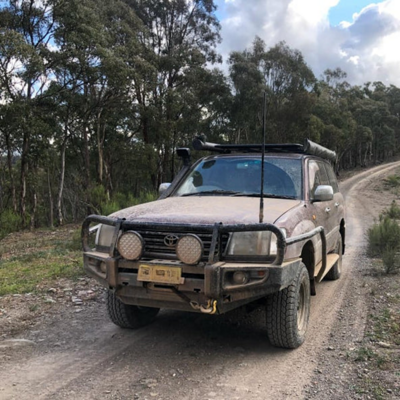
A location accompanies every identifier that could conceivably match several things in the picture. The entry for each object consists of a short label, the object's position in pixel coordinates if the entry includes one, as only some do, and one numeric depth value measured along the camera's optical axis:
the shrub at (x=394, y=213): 15.29
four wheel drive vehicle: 3.35
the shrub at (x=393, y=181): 31.04
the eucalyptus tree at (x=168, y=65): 25.11
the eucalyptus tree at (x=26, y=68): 15.17
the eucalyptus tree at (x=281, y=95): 32.69
